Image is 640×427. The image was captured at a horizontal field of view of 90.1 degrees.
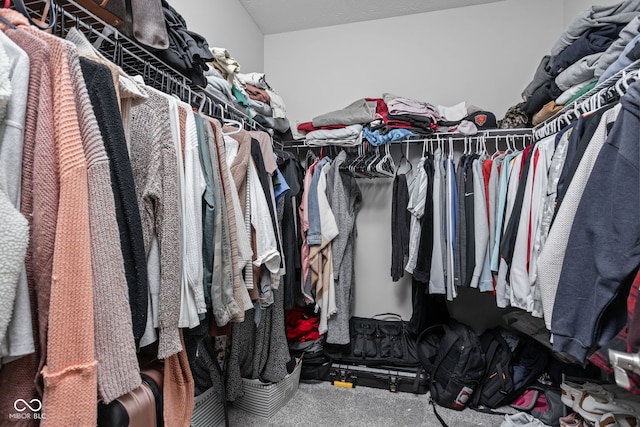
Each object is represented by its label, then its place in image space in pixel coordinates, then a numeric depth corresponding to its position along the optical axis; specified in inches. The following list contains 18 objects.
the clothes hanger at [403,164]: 92.9
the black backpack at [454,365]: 72.6
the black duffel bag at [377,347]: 82.4
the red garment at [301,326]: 85.3
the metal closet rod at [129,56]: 33.7
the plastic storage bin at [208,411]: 58.0
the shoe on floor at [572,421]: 58.8
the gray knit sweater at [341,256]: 82.1
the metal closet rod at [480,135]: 79.5
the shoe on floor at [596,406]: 51.4
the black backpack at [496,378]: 72.2
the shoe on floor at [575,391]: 56.1
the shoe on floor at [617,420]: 48.2
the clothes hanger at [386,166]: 82.7
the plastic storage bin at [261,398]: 68.3
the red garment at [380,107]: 87.1
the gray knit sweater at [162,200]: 29.7
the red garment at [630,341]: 25.0
